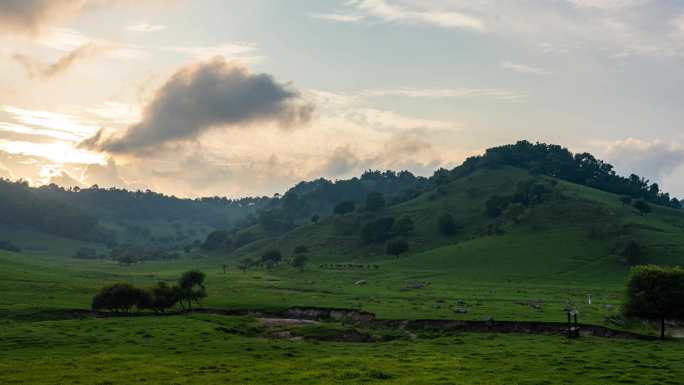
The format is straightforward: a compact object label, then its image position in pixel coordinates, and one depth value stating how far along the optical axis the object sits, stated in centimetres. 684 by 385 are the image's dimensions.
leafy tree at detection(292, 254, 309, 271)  16974
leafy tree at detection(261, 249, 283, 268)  18950
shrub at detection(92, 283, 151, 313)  7756
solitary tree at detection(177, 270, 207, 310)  8452
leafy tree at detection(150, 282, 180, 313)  8062
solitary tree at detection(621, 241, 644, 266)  15509
